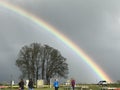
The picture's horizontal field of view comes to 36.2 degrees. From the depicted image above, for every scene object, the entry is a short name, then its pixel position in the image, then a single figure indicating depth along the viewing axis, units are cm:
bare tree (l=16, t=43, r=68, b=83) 5825
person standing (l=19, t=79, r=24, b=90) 2109
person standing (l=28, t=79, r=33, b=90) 2022
